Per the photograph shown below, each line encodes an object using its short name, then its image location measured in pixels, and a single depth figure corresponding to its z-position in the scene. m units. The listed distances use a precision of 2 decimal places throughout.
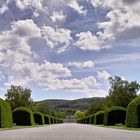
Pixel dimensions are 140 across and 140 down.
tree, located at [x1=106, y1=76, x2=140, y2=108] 54.35
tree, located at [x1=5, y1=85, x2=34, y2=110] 54.86
